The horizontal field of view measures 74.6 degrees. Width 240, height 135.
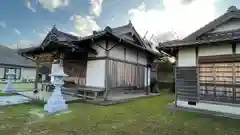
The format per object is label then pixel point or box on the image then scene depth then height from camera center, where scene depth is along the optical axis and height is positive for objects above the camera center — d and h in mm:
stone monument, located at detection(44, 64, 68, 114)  5244 -901
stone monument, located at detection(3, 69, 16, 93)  9929 -771
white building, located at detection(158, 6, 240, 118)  5176 +260
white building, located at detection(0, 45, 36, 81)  18031 +965
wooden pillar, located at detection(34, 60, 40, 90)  9630 +192
